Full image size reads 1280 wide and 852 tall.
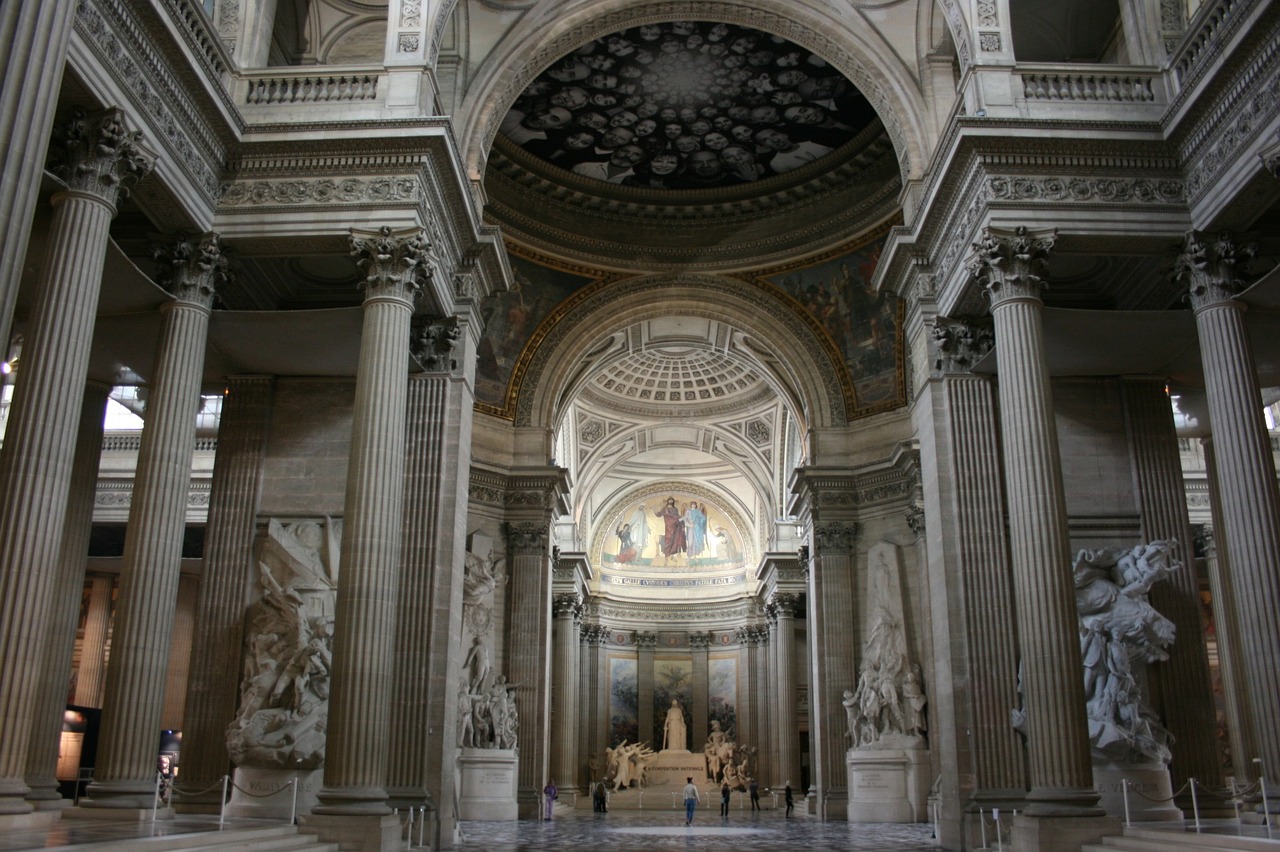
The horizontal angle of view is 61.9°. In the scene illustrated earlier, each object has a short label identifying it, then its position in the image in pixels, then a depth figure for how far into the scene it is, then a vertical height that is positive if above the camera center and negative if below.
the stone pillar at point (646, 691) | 44.53 +1.80
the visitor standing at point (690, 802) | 24.91 -1.51
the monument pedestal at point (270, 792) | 13.76 -0.73
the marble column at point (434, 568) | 13.71 +2.18
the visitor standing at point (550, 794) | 25.61 -1.37
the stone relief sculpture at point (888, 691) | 23.69 +1.00
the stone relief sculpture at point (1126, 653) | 13.45 +1.05
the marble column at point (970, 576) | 13.52 +2.06
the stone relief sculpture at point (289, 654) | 13.92 +1.04
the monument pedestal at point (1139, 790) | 13.38 -0.64
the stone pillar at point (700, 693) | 44.47 +1.73
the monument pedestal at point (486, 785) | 22.84 -1.04
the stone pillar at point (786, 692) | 33.88 +1.39
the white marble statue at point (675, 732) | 43.64 +0.13
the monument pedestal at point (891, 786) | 23.12 -1.04
